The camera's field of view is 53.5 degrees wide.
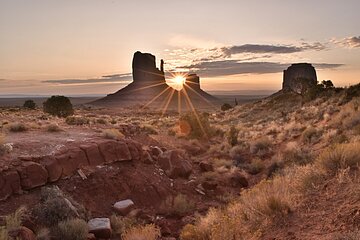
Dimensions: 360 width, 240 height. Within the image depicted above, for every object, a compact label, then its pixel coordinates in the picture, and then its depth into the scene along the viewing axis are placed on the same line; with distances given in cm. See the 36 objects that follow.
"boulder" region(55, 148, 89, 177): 1101
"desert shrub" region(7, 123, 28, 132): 1538
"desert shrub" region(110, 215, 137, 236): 884
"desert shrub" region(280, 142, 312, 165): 1402
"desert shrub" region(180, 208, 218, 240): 699
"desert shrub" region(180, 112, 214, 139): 2572
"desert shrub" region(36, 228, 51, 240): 770
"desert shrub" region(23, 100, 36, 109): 6289
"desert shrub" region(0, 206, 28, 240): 668
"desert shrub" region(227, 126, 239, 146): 2223
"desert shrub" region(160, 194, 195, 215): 1094
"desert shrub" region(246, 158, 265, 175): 1565
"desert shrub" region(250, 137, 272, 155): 1876
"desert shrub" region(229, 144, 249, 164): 1809
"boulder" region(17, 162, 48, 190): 966
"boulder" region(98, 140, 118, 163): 1288
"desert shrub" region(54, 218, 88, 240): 793
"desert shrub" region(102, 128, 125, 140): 1489
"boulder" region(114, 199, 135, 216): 1037
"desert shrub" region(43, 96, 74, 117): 3872
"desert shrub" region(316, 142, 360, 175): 760
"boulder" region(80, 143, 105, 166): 1223
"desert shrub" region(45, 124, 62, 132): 1554
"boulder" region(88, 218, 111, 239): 850
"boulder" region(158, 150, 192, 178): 1429
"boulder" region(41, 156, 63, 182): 1040
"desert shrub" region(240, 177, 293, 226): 671
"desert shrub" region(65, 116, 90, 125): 2156
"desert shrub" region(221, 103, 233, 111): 7369
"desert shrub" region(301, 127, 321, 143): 1745
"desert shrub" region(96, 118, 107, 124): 2483
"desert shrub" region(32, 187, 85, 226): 865
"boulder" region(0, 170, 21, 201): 909
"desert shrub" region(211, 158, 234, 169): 1667
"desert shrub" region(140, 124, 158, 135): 2355
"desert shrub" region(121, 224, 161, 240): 715
